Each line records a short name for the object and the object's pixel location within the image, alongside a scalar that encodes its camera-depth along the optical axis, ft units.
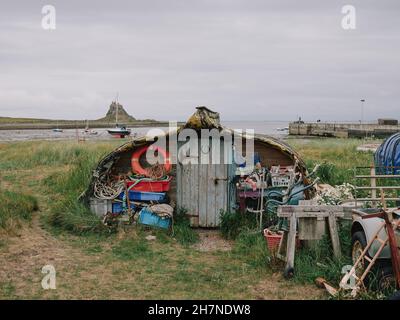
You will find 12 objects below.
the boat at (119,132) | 189.37
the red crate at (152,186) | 37.11
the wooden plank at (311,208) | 24.98
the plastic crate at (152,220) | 34.72
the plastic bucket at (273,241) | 27.24
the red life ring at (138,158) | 38.17
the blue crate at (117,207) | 37.35
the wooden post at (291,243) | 24.47
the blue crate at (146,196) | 36.83
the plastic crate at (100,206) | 37.27
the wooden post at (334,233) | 24.88
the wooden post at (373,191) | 26.61
